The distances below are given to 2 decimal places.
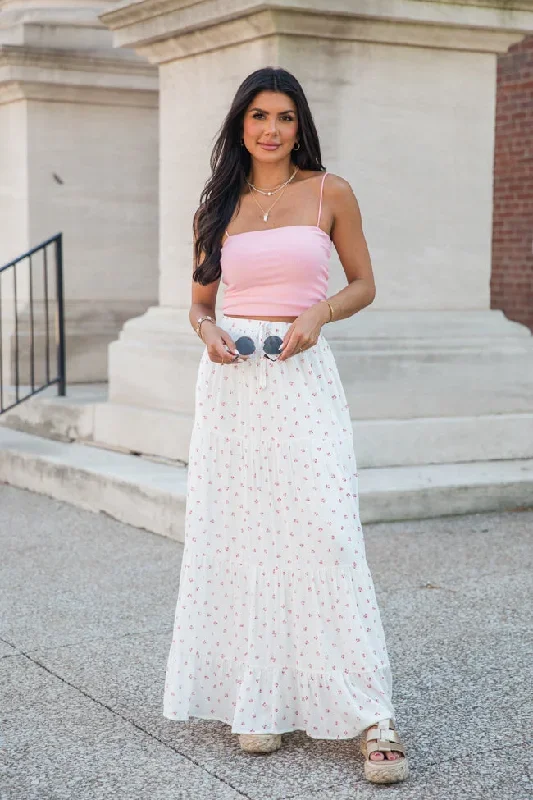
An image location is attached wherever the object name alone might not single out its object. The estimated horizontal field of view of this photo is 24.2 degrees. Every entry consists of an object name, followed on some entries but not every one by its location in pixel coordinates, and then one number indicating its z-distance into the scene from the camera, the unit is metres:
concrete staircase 6.40
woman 3.40
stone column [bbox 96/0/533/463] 6.92
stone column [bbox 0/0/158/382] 9.76
